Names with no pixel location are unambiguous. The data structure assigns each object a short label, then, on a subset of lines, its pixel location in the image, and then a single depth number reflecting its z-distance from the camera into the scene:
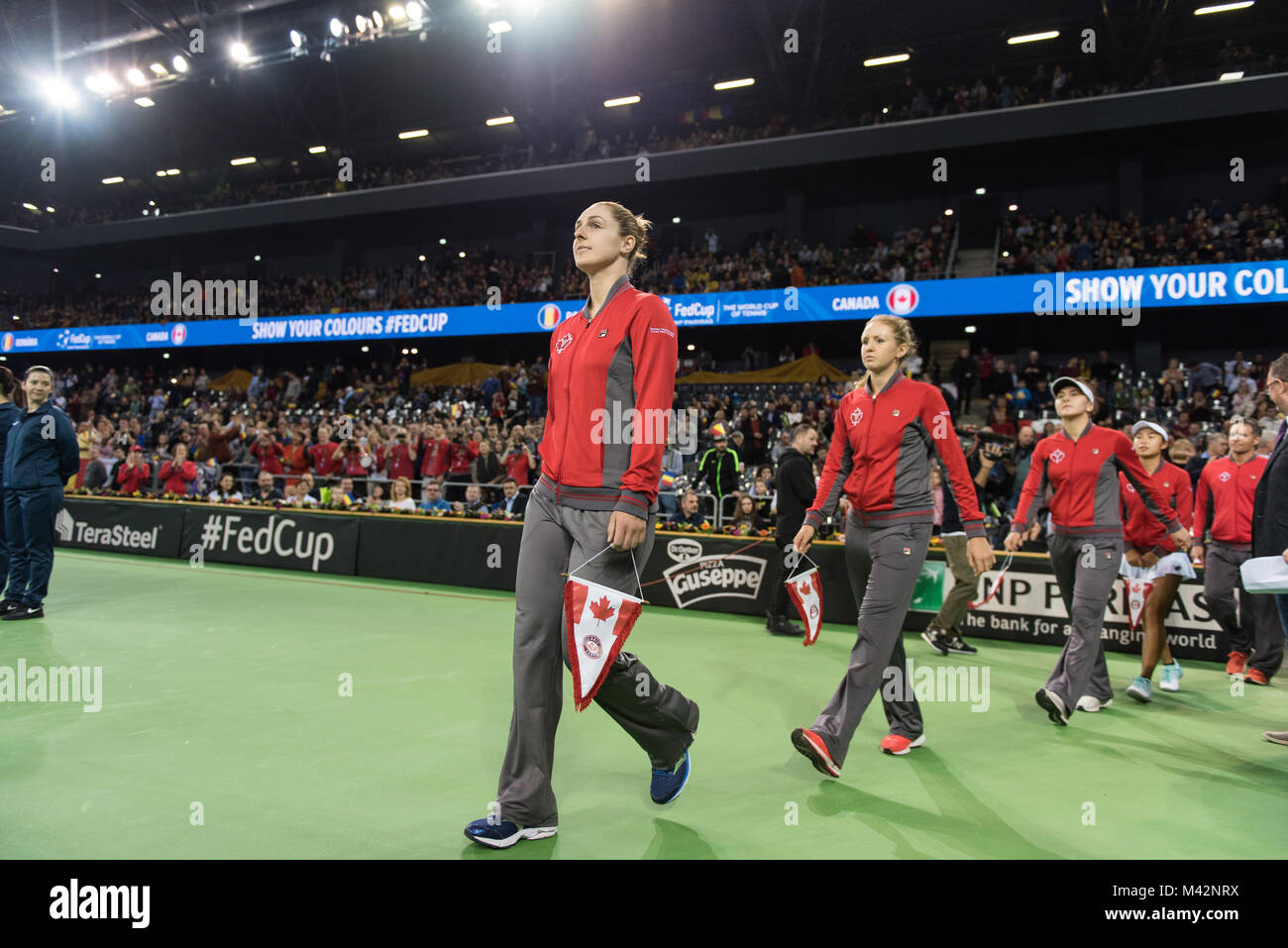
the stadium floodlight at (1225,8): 21.62
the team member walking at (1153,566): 5.72
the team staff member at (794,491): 7.98
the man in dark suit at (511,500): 11.59
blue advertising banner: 17.25
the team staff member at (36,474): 6.94
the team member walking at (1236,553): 6.14
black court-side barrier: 7.74
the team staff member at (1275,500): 3.97
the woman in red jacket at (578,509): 2.84
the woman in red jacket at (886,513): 3.78
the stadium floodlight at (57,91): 28.56
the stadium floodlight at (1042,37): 23.73
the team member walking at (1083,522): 4.84
